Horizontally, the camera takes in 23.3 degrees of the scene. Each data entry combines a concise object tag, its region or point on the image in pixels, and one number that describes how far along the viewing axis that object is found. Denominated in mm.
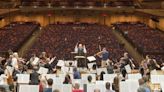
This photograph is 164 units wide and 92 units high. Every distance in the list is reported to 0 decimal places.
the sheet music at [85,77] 13203
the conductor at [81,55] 18688
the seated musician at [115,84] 11934
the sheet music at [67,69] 15630
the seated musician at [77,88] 11094
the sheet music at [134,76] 13532
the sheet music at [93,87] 11523
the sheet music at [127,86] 11625
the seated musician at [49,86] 10679
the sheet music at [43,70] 15039
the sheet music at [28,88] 11302
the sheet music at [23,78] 13262
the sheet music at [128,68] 15595
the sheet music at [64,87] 11479
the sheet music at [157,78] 12820
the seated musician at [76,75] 13859
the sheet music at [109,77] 13336
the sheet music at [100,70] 15147
